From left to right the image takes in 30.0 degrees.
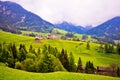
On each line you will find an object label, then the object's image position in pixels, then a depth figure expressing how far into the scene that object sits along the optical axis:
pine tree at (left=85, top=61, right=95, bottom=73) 120.75
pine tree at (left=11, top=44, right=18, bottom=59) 103.44
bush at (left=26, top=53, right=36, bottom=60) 97.36
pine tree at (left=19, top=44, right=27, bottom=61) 100.94
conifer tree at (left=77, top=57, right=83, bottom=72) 125.69
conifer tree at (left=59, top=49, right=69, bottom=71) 108.81
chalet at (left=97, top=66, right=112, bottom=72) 150.25
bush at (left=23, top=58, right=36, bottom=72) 80.88
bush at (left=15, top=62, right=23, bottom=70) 85.35
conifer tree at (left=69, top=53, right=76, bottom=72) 110.85
